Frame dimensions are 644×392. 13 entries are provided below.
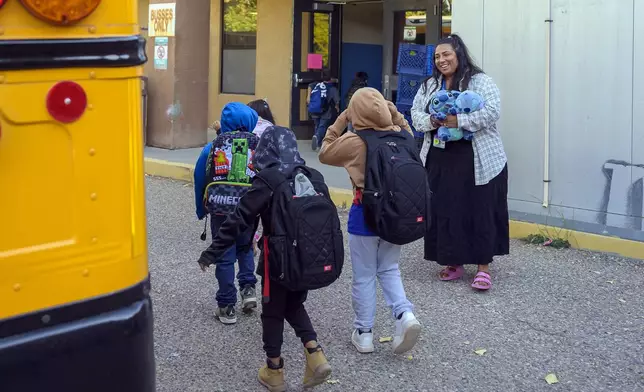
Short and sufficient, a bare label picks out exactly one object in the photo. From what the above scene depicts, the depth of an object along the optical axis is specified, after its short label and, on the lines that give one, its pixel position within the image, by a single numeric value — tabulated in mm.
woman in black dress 5898
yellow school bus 2061
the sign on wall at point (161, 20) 13055
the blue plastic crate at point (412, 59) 10766
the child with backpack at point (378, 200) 4488
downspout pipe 7641
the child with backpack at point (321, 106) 13102
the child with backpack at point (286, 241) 3906
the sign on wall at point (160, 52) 13203
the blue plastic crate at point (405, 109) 10979
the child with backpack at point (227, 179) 4992
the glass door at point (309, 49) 13781
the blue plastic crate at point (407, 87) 10836
